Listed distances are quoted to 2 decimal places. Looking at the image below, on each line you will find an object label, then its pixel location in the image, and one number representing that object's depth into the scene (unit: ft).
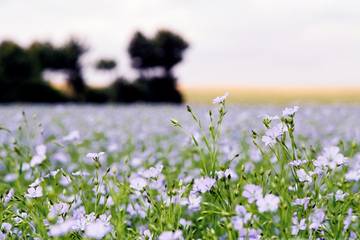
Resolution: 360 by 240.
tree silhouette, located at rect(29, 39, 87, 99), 126.41
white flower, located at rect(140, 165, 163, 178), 8.36
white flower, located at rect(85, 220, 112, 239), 5.56
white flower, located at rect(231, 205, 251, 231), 7.18
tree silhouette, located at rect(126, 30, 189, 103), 118.62
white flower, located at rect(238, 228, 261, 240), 7.08
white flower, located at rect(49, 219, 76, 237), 5.46
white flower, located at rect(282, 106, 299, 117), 7.77
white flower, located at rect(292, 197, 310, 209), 7.36
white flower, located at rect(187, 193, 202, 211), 7.88
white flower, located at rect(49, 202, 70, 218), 7.59
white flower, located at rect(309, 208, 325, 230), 7.25
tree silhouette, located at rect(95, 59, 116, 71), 127.34
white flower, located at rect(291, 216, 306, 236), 7.32
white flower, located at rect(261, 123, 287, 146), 7.77
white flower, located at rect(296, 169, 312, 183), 7.64
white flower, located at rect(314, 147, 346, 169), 7.82
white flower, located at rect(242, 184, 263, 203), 7.40
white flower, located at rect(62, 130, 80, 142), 11.44
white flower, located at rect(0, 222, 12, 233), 8.04
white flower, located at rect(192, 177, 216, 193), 7.56
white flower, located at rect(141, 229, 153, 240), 7.46
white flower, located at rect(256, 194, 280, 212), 6.63
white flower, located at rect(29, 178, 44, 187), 8.52
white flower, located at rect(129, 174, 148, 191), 8.40
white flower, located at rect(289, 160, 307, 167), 7.66
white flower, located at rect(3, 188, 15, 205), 8.21
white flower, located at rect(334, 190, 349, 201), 8.11
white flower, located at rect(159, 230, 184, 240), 6.11
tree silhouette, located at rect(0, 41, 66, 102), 93.30
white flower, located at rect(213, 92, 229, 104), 8.14
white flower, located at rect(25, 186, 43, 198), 8.11
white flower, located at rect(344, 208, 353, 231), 7.81
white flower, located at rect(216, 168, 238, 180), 7.69
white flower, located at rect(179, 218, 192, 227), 8.74
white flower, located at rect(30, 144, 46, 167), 9.92
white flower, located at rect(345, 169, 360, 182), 8.76
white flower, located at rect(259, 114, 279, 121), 7.93
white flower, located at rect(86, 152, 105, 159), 8.04
